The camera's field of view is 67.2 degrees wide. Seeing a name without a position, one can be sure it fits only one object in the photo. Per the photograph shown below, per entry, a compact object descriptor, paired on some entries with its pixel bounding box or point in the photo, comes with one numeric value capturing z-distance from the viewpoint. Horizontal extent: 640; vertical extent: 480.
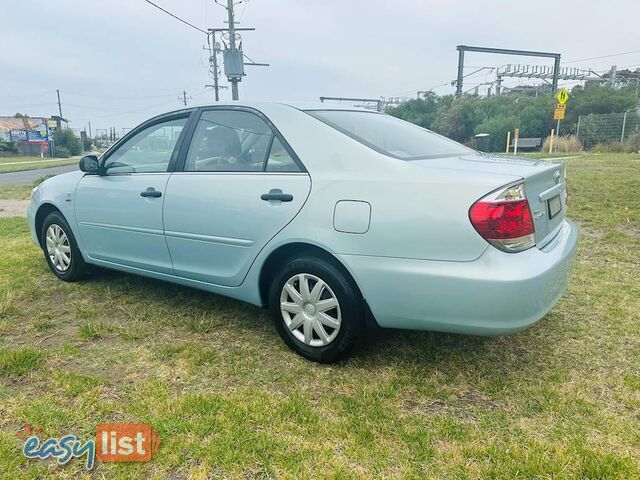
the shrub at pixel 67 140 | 52.06
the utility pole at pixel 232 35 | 29.02
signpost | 17.58
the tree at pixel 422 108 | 48.31
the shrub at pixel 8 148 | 47.75
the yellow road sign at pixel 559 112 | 18.08
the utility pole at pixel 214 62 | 31.20
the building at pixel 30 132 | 51.44
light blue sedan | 2.30
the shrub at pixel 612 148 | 21.18
